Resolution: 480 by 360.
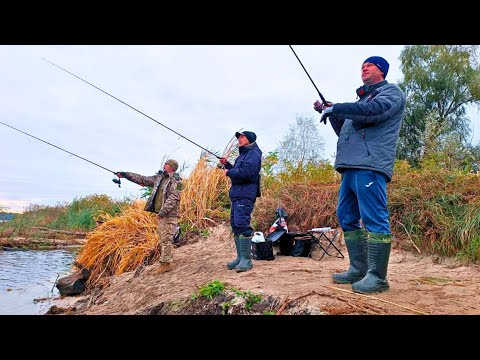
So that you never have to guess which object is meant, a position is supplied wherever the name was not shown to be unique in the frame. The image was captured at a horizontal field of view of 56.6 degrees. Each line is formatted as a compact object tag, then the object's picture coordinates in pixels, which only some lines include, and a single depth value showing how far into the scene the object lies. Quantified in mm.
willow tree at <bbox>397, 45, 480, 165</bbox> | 26312
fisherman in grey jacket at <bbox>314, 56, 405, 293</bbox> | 4004
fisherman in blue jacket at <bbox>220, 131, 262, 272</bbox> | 5902
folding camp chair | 6776
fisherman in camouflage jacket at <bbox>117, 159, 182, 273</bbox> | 6996
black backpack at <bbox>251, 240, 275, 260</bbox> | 6682
